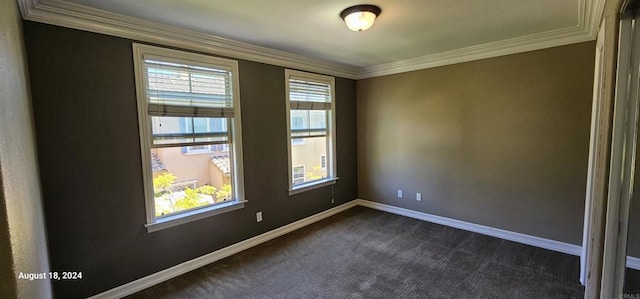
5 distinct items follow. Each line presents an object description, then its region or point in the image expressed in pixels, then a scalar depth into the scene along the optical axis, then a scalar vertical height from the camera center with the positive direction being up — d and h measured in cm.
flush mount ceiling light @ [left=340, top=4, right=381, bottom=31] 225 +94
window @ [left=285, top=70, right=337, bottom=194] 394 +2
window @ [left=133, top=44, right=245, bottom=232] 262 -1
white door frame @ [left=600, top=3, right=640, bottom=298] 146 -18
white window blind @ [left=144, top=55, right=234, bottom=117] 264 +46
